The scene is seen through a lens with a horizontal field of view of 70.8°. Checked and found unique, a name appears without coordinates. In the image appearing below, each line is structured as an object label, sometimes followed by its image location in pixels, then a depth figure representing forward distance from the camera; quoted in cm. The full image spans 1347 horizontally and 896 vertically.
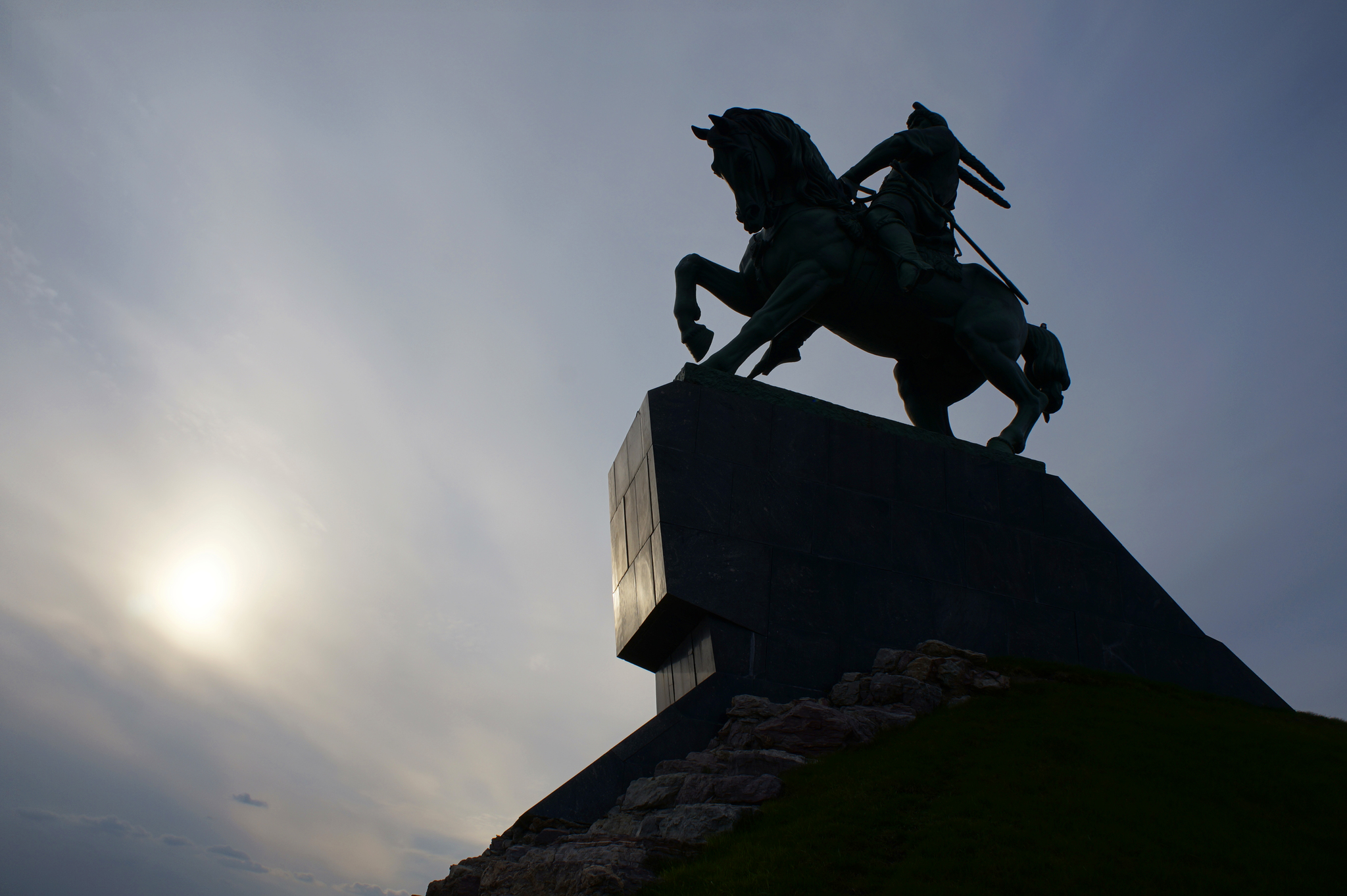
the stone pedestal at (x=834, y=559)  825
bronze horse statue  1040
